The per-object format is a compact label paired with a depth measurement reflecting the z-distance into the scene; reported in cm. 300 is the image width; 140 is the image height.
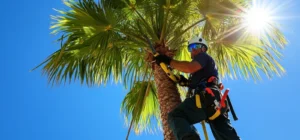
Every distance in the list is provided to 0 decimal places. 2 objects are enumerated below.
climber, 468
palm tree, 705
